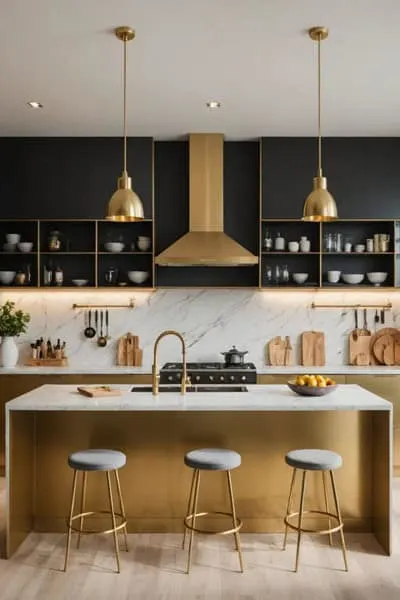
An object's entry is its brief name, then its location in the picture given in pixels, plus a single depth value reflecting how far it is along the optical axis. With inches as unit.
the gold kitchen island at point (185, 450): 158.1
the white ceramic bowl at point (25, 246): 230.8
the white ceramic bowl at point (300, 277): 229.8
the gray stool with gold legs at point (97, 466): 138.6
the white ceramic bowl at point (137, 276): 230.7
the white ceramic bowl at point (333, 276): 231.0
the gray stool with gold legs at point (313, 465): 139.3
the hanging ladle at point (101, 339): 238.8
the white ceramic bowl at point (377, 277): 229.6
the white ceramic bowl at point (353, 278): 229.6
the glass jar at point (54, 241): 232.1
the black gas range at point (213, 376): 209.8
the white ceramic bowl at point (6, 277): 230.5
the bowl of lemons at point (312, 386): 151.9
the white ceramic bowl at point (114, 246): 230.5
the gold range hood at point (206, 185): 227.1
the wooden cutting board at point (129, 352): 238.4
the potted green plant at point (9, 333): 226.1
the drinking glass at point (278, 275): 234.2
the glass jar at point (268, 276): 234.8
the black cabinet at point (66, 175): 231.0
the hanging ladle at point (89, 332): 239.5
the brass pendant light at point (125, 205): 150.5
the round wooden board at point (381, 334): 237.6
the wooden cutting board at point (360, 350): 237.6
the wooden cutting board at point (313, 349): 237.6
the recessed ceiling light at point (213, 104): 190.0
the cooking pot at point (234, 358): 222.5
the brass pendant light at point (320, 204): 148.1
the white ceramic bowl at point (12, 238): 232.0
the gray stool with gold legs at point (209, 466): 138.9
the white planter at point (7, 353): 226.8
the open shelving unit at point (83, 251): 237.8
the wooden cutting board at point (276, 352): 238.4
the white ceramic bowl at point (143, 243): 232.2
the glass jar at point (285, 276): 233.6
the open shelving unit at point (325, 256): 234.5
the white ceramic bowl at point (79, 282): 231.5
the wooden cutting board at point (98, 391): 152.6
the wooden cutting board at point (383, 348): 236.2
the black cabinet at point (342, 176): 231.1
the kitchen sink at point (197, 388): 170.1
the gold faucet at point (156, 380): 156.0
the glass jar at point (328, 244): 231.6
